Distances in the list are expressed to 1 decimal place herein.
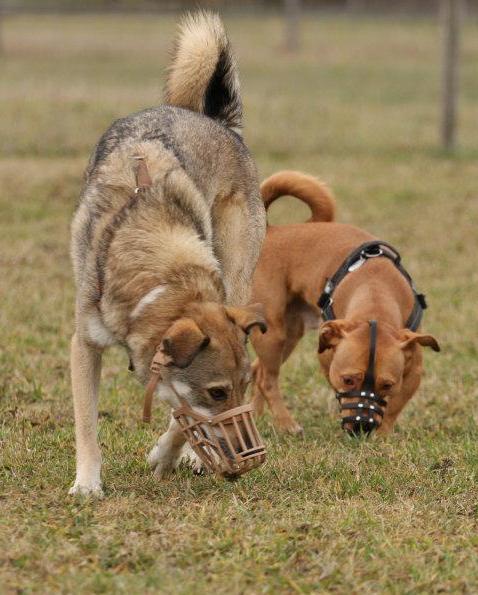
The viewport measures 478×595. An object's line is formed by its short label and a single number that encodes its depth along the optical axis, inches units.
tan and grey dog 336.8
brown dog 438.9
